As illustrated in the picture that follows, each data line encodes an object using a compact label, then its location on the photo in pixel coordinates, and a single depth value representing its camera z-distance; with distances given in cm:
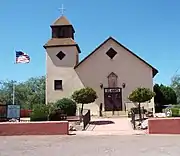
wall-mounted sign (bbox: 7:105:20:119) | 2715
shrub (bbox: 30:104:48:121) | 2326
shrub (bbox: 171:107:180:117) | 2523
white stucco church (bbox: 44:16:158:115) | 3725
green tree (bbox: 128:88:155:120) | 2822
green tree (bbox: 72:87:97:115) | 2872
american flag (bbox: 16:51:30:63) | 3380
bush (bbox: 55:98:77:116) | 3183
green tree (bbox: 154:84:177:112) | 4272
